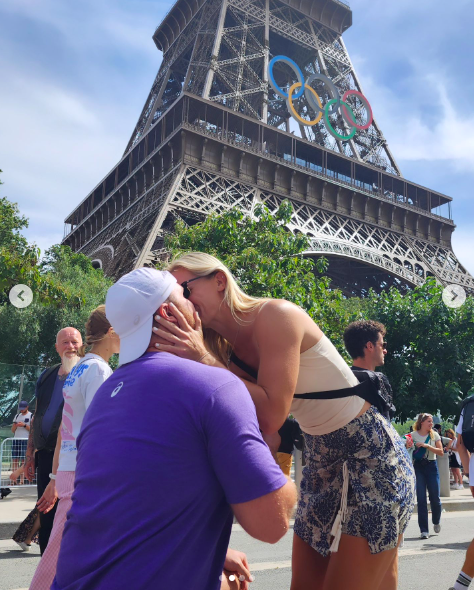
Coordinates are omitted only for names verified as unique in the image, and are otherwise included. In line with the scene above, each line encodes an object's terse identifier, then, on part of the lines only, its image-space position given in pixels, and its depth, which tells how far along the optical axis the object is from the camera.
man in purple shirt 1.31
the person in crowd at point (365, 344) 3.74
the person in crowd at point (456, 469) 15.70
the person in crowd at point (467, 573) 4.08
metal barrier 8.81
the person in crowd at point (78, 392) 3.33
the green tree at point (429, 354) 19.70
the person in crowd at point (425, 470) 7.57
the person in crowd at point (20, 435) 8.84
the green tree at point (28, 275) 10.57
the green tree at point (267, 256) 15.73
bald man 4.48
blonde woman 1.93
